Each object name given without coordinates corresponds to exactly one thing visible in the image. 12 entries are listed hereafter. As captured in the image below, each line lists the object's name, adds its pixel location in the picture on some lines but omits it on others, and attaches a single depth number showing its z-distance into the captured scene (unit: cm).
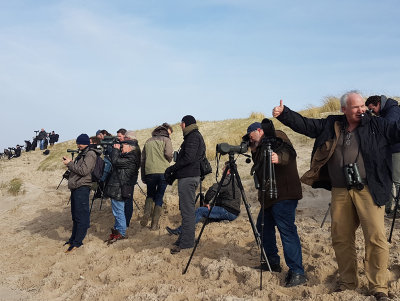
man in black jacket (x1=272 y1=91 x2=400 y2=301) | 372
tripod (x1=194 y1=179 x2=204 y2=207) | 722
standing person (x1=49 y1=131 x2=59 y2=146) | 2561
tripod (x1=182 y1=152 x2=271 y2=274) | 464
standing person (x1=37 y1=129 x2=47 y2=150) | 2438
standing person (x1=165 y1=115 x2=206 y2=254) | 603
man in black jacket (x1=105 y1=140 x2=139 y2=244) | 700
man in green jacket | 749
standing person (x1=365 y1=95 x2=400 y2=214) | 568
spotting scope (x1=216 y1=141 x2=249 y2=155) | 469
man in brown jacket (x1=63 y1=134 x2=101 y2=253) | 681
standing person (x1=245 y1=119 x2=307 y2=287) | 438
